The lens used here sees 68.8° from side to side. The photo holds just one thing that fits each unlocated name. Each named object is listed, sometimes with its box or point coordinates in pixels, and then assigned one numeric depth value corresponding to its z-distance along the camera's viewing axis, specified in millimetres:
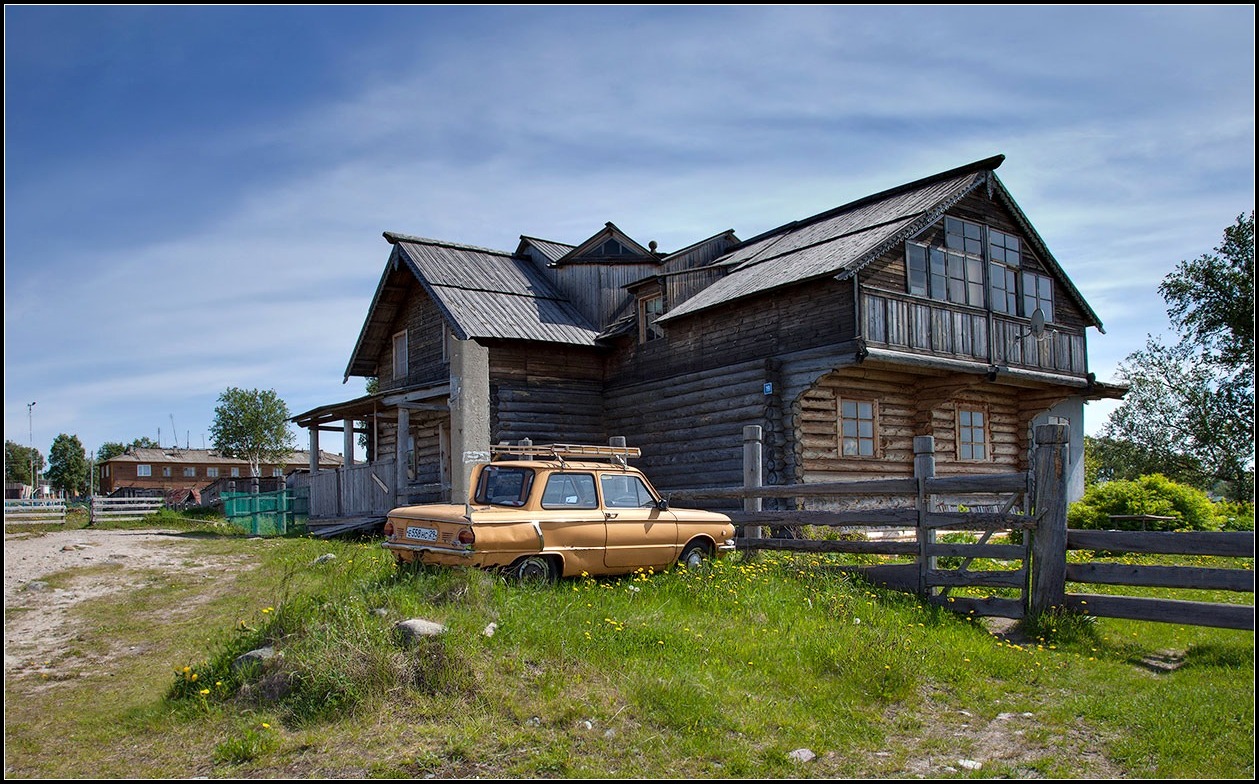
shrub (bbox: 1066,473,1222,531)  18594
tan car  9586
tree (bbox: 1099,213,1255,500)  34719
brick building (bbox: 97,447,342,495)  80812
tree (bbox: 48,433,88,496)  88188
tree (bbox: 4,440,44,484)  87875
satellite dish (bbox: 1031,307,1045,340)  20891
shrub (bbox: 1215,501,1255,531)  19438
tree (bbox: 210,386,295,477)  71812
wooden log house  19109
